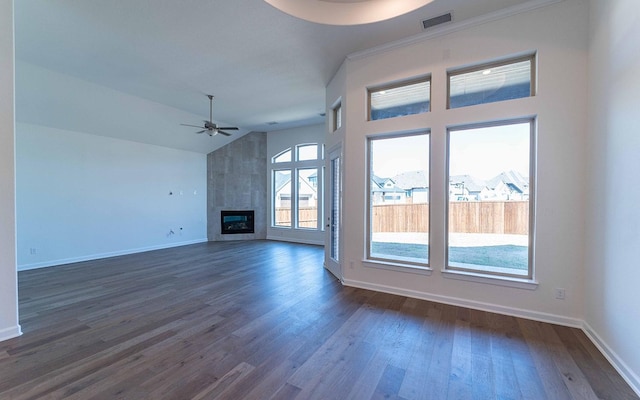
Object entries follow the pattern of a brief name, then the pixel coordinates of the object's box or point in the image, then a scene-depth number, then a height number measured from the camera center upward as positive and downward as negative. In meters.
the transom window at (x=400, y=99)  3.60 +1.42
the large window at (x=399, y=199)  3.68 -0.02
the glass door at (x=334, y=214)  4.53 -0.32
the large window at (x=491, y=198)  3.09 +0.00
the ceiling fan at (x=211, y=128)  5.50 +1.47
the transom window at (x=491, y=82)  3.04 +1.41
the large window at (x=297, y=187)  8.18 +0.35
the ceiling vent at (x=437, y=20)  3.10 +2.16
